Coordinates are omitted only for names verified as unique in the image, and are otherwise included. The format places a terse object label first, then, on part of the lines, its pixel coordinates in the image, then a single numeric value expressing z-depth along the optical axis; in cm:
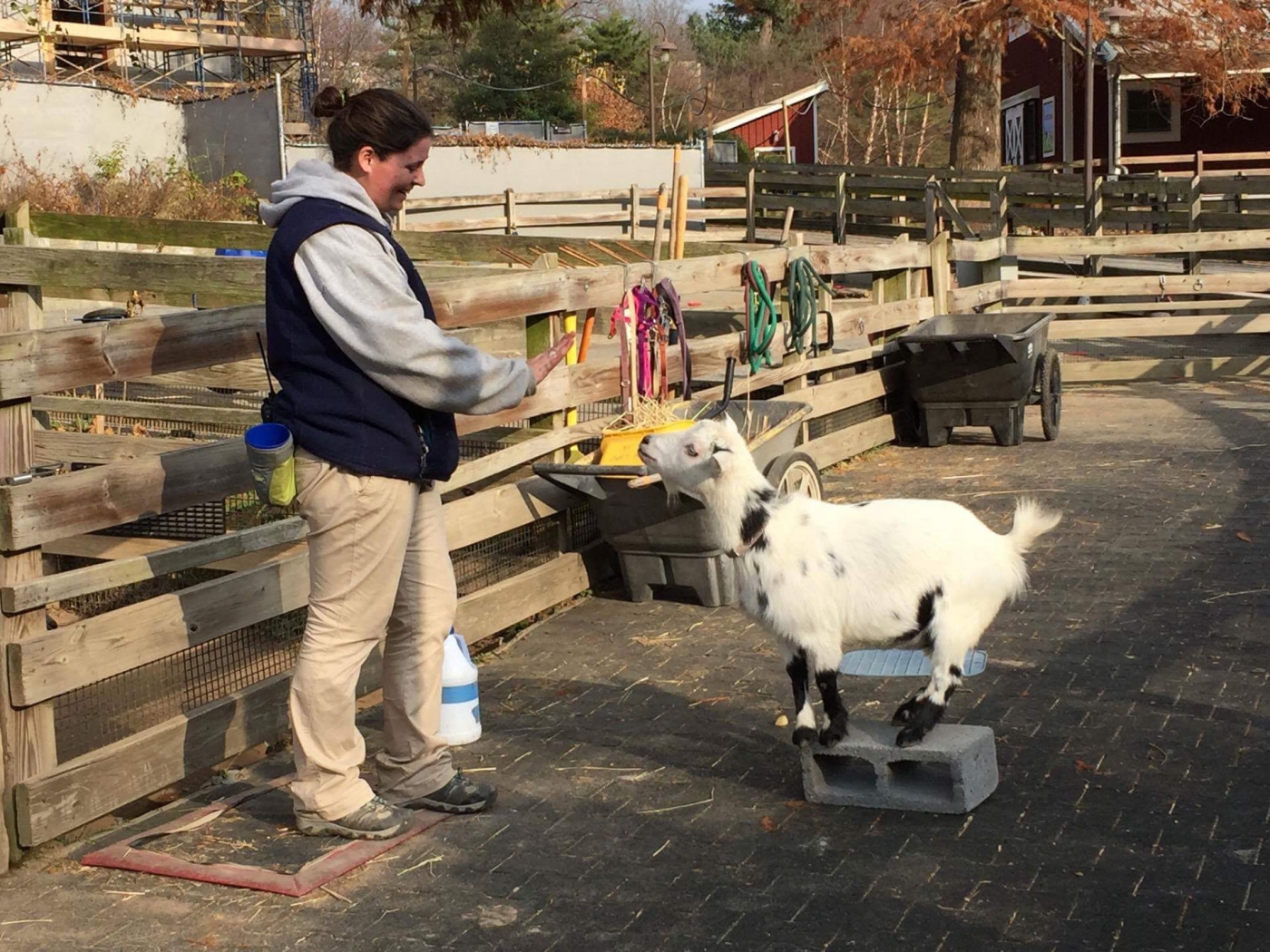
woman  418
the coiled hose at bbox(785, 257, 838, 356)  972
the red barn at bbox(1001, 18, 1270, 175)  3631
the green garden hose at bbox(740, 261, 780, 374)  905
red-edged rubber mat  427
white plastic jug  529
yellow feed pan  717
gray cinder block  461
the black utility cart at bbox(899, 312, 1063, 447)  1096
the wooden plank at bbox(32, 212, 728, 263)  1192
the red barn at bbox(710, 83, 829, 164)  5472
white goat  474
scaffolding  3106
